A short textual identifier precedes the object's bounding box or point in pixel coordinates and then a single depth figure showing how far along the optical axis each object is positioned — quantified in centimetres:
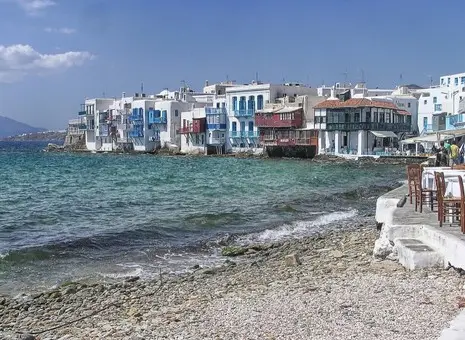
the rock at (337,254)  1218
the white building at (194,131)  8400
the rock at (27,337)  797
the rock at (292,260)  1204
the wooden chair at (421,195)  1292
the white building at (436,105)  6398
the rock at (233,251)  1512
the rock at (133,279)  1224
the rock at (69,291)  1123
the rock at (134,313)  883
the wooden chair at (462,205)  959
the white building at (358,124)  6500
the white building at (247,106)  7738
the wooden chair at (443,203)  1023
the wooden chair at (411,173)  1413
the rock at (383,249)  1062
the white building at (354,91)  7864
